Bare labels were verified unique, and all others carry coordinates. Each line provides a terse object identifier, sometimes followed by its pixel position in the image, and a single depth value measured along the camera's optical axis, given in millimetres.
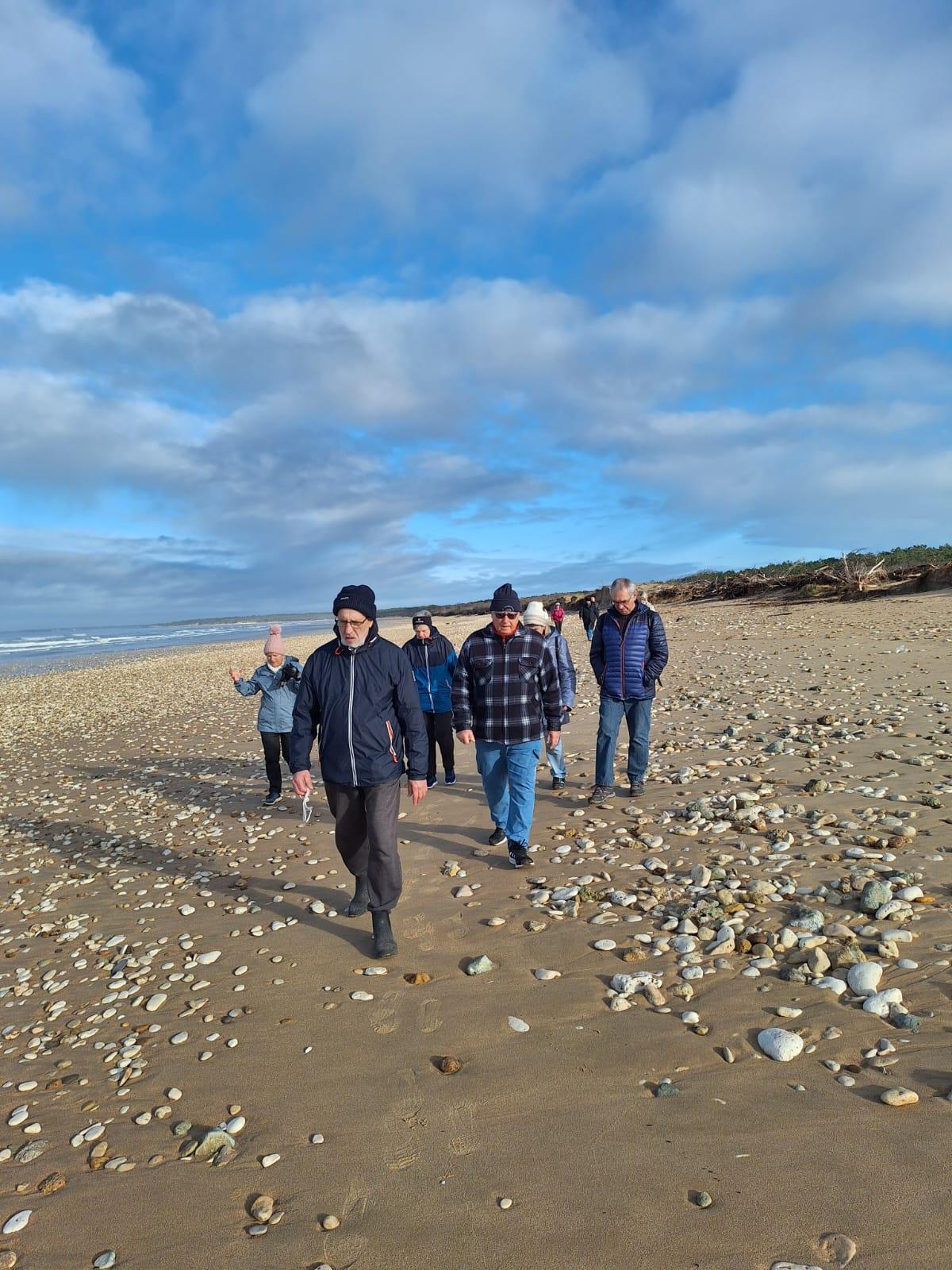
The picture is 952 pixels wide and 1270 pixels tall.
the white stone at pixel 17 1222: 3270
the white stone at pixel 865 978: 4234
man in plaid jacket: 7020
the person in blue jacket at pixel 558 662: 9180
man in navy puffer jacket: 8859
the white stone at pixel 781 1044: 3783
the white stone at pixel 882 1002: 4031
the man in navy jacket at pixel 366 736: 5660
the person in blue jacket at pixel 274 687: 10141
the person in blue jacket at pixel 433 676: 10203
